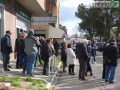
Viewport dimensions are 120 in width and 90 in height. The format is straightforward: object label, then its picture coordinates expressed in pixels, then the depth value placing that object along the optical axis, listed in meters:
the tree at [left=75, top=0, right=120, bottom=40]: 22.51
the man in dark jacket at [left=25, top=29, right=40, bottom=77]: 4.45
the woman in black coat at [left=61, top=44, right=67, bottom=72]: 5.88
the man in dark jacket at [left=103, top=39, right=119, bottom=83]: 4.38
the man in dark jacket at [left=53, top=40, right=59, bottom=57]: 11.89
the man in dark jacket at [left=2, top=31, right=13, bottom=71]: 4.92
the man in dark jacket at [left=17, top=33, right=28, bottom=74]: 5.09
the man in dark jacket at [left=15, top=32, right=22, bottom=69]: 5.39
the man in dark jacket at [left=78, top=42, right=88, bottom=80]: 4.67
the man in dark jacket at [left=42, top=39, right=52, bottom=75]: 4.93
